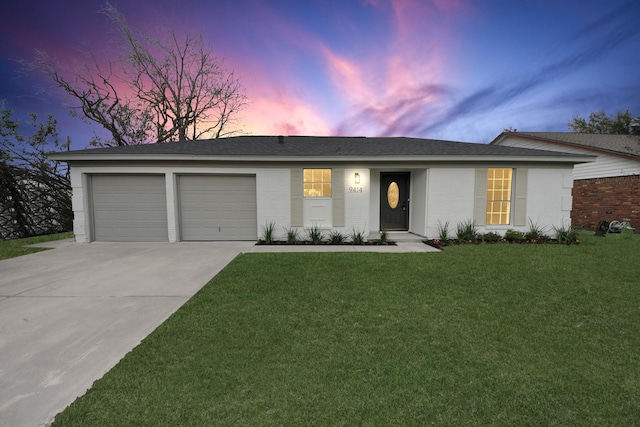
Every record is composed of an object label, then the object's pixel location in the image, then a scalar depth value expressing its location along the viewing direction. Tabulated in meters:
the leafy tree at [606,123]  22.13
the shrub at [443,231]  7.83
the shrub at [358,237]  7.74
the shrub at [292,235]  7.78
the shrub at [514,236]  7.86
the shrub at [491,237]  7.77
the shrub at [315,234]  7.75
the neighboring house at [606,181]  10.06
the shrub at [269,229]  7.90
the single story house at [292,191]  7.79
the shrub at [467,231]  7.77
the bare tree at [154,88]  14.53
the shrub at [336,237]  7.77
